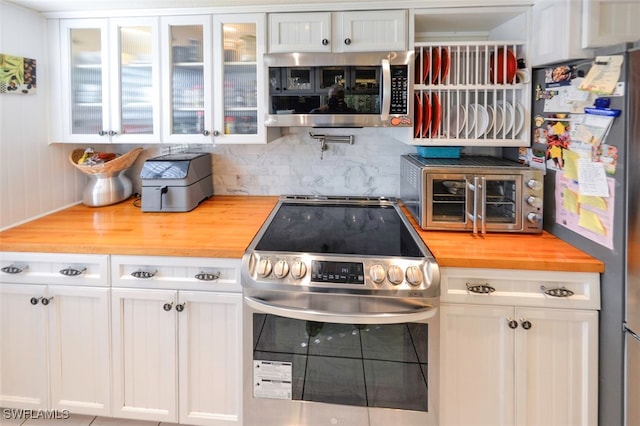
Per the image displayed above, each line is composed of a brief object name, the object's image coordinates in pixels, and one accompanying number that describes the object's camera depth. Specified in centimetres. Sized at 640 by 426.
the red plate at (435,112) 193
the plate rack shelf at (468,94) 187
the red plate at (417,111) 192
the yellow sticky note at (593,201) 139
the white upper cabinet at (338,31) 191
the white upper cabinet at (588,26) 143
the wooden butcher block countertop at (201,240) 149
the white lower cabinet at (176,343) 162
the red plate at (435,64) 190
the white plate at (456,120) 193
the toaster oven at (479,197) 173
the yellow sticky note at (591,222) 141
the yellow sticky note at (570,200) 156
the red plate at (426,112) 192
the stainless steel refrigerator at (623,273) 124
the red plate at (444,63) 190
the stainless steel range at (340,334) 144
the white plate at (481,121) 194
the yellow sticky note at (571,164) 153
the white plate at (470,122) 194
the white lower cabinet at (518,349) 146
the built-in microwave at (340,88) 184
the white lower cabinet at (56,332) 167
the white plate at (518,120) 189
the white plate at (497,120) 191
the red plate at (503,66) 185
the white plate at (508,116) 189
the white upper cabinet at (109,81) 209
